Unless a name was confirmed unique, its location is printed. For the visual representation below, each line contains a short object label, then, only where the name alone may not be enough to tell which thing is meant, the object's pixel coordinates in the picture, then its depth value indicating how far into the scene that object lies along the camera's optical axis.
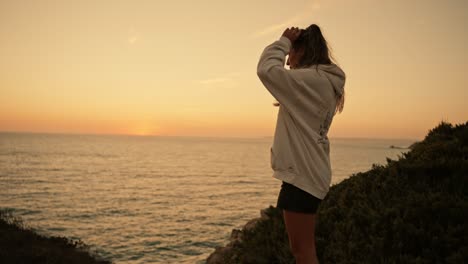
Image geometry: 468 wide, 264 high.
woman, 2.30
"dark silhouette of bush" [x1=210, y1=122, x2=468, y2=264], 5.04
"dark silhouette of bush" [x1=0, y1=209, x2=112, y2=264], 10.96
